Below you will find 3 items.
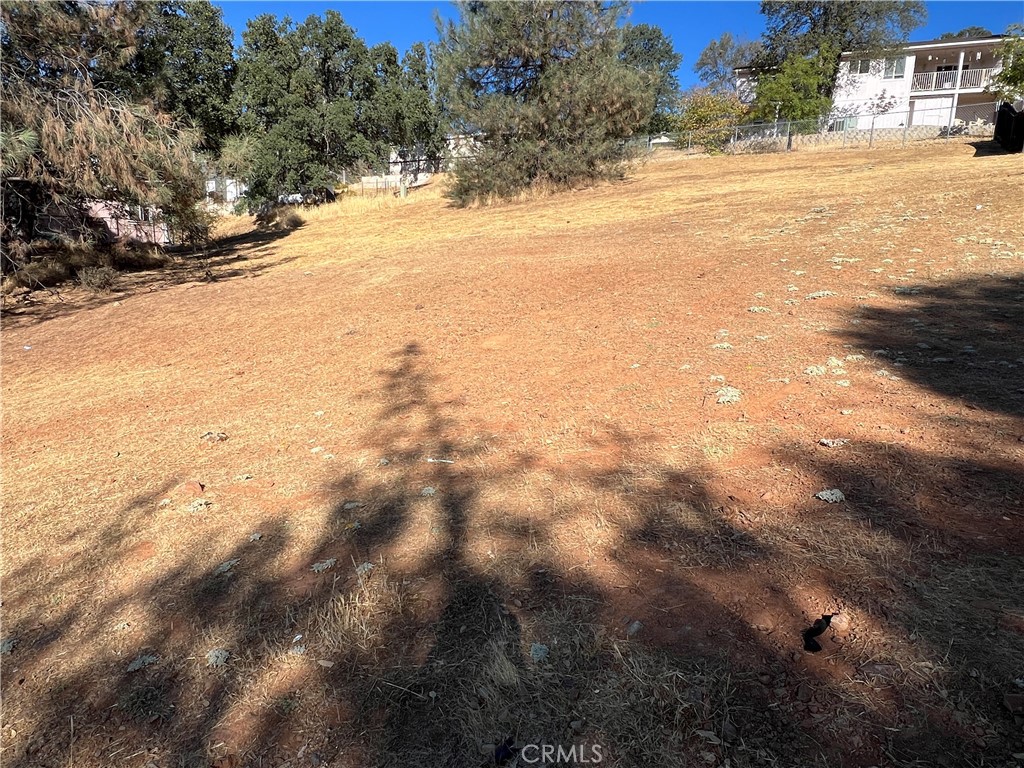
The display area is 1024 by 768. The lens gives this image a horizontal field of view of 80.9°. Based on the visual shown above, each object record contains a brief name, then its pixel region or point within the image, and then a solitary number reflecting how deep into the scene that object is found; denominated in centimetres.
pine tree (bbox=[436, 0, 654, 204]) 2003
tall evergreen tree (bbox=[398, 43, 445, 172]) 3356
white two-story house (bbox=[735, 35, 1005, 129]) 3716
